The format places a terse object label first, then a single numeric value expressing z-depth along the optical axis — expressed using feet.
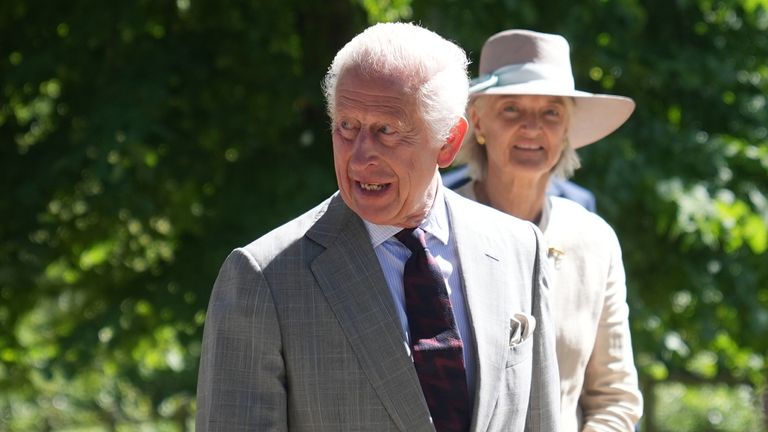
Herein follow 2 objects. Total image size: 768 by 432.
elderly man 14.10
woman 19.72
